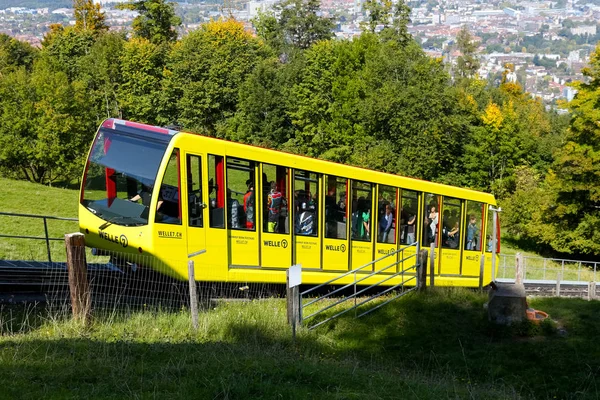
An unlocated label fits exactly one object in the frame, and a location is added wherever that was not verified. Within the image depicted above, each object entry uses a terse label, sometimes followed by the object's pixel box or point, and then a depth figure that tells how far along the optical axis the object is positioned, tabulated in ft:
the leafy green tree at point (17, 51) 255.54
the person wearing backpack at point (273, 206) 49.78
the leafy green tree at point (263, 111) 208.03
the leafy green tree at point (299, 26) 312.71
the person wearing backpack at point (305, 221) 52.11
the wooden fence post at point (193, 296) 36.47
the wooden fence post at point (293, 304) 38.93
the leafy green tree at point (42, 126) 157.79
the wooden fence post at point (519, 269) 56.90
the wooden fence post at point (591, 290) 63.95
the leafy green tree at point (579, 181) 132.36
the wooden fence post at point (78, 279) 34.24
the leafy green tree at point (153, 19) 257.75
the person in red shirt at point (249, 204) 48.47
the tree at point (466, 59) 355.15
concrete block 43.88
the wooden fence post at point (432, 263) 55.06
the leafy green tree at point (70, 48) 239.30
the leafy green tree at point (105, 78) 216.54
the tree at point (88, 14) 308.46
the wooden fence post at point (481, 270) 61.87
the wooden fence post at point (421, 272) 52.24
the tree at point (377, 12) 277.03
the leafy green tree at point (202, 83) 212.64
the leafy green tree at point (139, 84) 212.43
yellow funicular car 44.52
